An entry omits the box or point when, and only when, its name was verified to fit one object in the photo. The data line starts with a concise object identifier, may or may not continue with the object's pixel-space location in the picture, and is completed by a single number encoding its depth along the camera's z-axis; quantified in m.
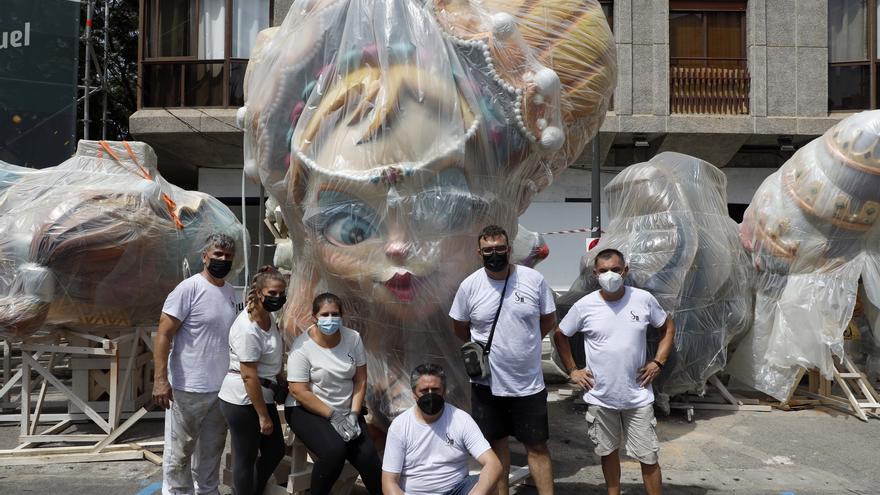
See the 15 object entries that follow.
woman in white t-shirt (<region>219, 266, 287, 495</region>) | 3.55
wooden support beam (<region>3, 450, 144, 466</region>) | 5.14
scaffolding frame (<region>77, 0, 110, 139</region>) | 11.46
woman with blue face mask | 3.51
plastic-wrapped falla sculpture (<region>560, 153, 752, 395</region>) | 6.07
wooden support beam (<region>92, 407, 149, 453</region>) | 5.38
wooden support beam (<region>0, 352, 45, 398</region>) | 6.21
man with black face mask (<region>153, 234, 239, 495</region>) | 3.69
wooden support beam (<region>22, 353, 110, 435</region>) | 5.65
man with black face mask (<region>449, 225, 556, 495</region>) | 3.63
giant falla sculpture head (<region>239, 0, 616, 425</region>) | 3.71
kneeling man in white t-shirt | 3.06
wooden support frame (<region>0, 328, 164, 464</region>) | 5.36
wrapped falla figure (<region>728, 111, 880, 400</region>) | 6.19
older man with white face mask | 3.72
